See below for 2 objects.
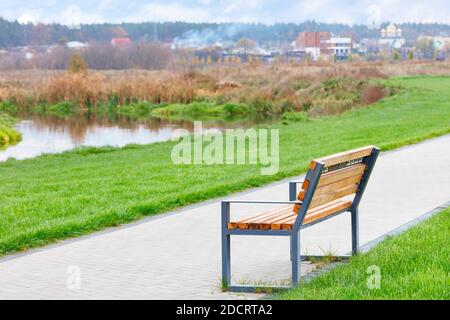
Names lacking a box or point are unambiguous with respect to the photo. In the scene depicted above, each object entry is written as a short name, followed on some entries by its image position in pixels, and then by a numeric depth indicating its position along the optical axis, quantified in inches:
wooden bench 281.9
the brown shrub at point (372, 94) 1718.8
